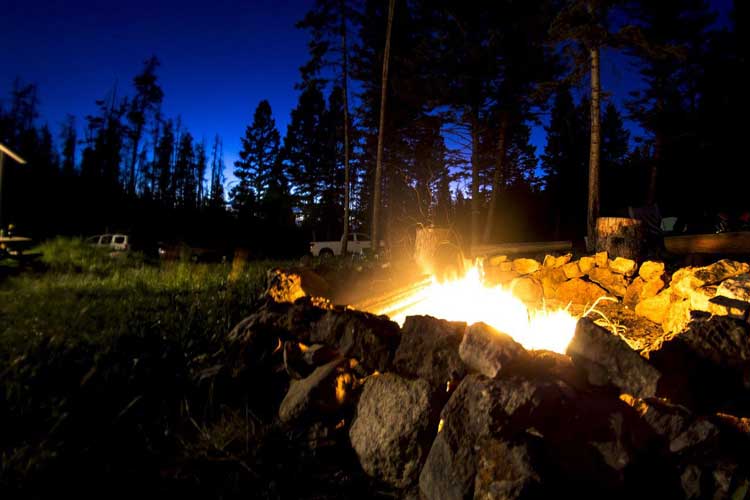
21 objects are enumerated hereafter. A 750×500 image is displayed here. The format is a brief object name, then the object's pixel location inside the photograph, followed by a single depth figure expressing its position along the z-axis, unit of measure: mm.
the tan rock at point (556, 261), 5852
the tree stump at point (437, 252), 5301
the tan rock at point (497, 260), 6535
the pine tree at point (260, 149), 42625
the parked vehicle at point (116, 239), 18234
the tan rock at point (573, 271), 5579
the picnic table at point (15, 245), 5977
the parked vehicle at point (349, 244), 23078
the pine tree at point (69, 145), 52312
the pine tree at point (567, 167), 25273
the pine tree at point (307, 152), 38469
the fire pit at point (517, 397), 1997
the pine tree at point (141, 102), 38375
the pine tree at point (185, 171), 53988
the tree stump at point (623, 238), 5791
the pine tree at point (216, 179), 56631
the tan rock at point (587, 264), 5535
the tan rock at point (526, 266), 6020
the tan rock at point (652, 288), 4668
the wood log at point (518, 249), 7785
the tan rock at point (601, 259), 5473
